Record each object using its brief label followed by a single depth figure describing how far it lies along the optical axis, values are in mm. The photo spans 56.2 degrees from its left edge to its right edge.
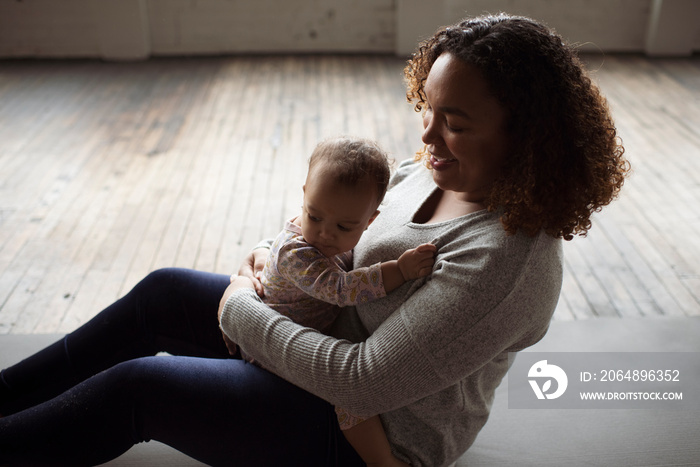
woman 1217
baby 1343
